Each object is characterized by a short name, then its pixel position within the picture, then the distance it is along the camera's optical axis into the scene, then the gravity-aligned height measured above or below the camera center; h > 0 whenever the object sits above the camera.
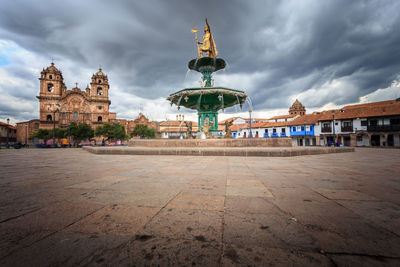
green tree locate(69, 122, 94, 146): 33.47 +1.91
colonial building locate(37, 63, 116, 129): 48.50 +11.98
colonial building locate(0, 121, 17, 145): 50.98 +2.97
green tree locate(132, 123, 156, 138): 47.41 +2.37
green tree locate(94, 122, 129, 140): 39.28 +2.14
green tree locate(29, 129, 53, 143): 38.59 +1.65
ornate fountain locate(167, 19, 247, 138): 13.93 +3.77
